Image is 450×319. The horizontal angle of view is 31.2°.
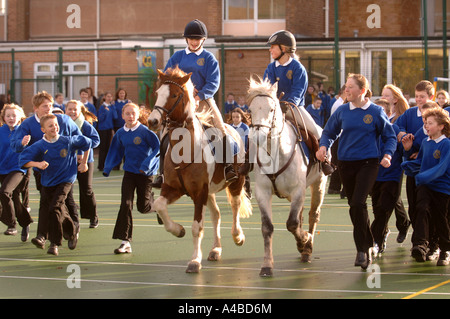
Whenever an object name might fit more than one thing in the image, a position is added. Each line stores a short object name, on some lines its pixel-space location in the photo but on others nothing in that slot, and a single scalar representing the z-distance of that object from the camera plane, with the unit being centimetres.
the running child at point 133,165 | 1141
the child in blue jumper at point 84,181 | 1340
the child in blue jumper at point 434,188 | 1031
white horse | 938
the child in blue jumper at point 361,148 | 992
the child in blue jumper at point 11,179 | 1256
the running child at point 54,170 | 1127
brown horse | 983
